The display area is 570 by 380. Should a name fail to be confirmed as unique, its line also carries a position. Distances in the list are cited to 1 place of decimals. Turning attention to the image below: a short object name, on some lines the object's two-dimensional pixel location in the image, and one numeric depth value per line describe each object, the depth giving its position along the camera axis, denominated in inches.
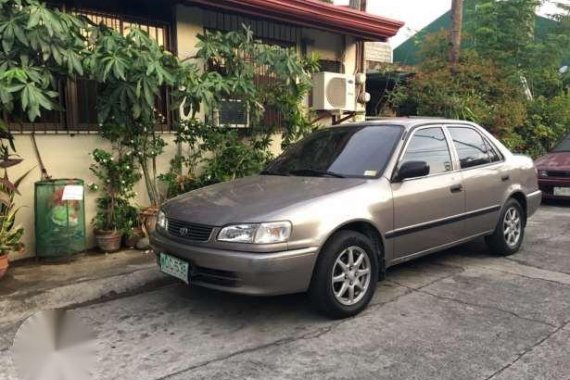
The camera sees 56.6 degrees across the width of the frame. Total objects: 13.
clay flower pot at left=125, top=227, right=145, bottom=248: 240.8
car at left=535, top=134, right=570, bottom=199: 355.3
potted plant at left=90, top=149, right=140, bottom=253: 235.1
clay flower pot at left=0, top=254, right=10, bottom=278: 188.5
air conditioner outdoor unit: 327.0
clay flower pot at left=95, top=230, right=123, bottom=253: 233.5
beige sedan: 149.3
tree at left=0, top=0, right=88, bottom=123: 177.5
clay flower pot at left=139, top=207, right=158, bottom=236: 244.1
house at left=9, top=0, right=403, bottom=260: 225.8
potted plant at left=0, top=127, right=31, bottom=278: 191.5
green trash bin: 209.6
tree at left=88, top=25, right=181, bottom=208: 202.8
